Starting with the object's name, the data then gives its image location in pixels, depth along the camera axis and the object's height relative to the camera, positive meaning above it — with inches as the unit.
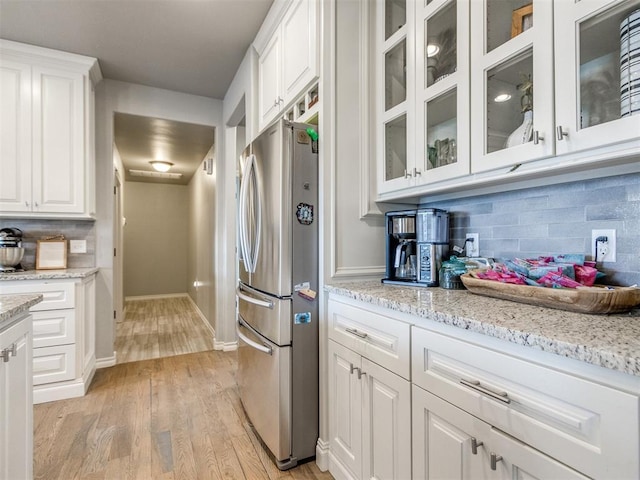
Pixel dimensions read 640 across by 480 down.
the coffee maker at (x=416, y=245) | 61.0 -0.9
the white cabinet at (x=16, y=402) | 40.5 -21.8
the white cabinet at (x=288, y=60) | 69.6 +44.6
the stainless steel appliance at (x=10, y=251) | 99.7 -3.2
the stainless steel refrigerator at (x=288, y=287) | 64.2 -9.5
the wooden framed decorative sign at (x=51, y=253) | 110.1 -4.2
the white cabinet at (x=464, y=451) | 30.1 -22.1
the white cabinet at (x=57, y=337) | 94.6 -28.7
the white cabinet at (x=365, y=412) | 46.1 -27.6
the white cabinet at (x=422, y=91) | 51.8 +26.3
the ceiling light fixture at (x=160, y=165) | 198.1 +46.3
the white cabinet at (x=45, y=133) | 99.6 +34.0
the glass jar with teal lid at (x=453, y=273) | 56.1 -5.7
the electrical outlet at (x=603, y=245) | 43.1 -0.6
